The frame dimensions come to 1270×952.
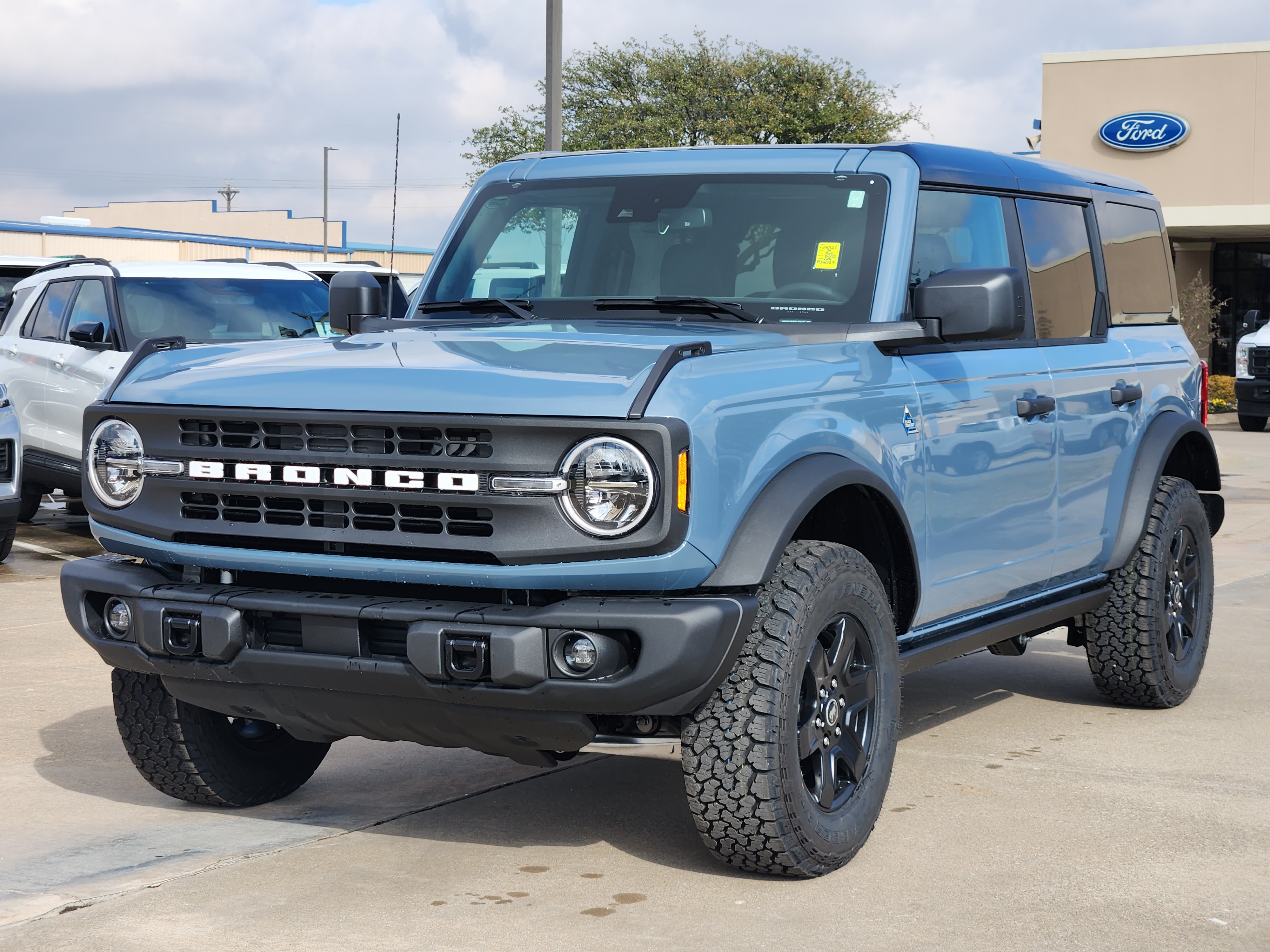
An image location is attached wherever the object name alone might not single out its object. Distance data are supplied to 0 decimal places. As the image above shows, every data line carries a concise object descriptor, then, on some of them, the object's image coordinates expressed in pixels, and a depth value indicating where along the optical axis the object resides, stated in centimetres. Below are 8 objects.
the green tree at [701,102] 3866
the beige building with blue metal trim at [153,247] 4631
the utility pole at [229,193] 10906
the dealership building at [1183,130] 3403
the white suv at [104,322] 1120
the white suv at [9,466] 1002
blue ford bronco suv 380
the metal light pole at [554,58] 1407
